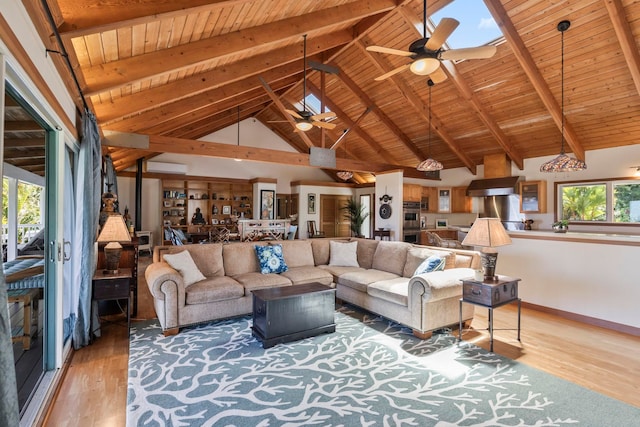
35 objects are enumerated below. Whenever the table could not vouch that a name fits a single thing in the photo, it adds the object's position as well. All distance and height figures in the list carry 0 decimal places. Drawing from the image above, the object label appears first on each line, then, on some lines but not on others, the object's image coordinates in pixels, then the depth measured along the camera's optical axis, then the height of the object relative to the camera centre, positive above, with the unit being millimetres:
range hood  6953 +640
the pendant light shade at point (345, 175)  8727 +1087
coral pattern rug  2125 -1366
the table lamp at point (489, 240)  3246 -267
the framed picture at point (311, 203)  11008 +375
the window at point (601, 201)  5652 +246
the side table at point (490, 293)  3119 -814
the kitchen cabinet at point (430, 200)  8914 +398
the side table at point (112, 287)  3363 -799
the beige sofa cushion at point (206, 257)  4242 -595
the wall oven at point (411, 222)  8117 -210
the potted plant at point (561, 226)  4523 -170
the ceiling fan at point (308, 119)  5309 +1635
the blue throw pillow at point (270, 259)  4500 -665
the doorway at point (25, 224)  2447 -91
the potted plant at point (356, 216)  11156 -80
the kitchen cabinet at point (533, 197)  6715 +380
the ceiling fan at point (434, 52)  2903 +1567
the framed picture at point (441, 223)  8945 -272
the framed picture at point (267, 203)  10312 +353
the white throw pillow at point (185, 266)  3821 -649
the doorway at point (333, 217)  11406 -116
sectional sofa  3477 -835
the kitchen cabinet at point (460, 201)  8617 +364
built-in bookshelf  9539 +401
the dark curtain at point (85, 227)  3125 -135
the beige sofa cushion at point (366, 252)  5012 -624
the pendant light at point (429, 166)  5605 +876
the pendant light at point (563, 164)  4082 +665
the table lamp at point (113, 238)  3357 -264
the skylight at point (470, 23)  4480 +2883
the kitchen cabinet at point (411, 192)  8219 +568
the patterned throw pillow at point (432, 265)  3736 -616
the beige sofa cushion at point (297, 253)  4887 -619
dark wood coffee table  3203 -1059
